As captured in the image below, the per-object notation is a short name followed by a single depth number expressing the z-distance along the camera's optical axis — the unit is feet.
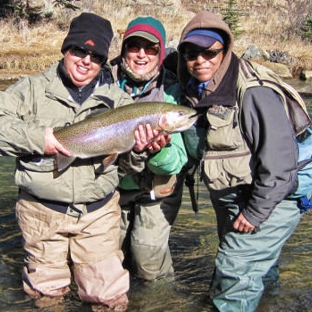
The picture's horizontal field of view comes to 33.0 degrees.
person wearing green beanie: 13.83
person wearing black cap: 12.41
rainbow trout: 12.51
